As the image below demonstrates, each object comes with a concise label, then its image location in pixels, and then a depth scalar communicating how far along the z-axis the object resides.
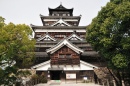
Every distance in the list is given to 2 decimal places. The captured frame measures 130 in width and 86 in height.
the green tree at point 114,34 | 14.41
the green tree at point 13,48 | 13.80
